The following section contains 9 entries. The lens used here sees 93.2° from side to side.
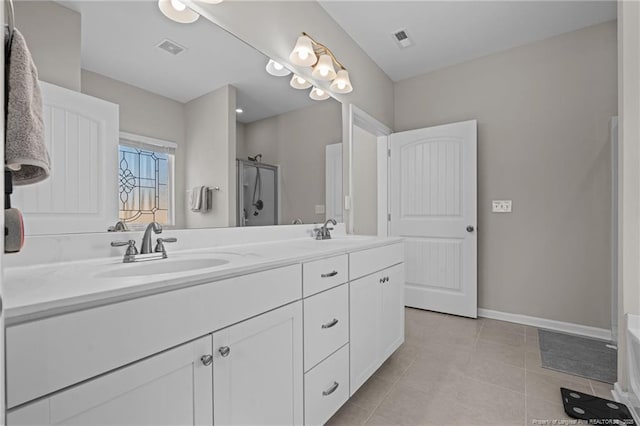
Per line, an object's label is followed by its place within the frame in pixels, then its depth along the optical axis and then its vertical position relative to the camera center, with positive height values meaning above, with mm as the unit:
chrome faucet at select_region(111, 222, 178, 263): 1110 -137
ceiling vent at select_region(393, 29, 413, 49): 2625 +1553
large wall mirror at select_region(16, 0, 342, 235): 1043 +462
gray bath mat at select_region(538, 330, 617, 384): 1918 -1024
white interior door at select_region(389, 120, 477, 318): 2887 -4
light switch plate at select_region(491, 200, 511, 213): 2855 +51
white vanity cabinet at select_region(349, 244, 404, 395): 1546 -555
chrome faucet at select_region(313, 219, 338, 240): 2074 -146
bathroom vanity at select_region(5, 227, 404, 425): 585 -333
